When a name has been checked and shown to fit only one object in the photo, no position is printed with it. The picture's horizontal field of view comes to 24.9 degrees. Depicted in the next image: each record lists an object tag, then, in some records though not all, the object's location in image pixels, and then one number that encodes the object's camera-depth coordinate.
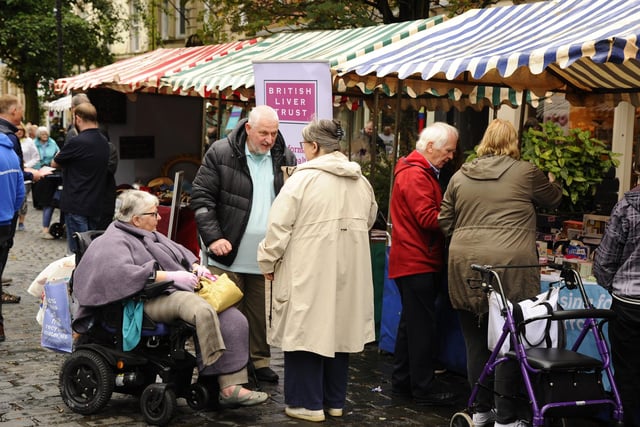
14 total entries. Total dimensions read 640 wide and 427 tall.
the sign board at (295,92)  11.27
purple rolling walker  7.17
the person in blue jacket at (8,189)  11.86
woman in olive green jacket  8.39
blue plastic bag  9.34
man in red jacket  9.45
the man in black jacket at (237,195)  9.82
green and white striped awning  14.12
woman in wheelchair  8.50
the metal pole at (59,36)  32.80
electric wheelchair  8.60
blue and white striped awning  8.40
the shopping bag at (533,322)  7.66
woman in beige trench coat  8.56
